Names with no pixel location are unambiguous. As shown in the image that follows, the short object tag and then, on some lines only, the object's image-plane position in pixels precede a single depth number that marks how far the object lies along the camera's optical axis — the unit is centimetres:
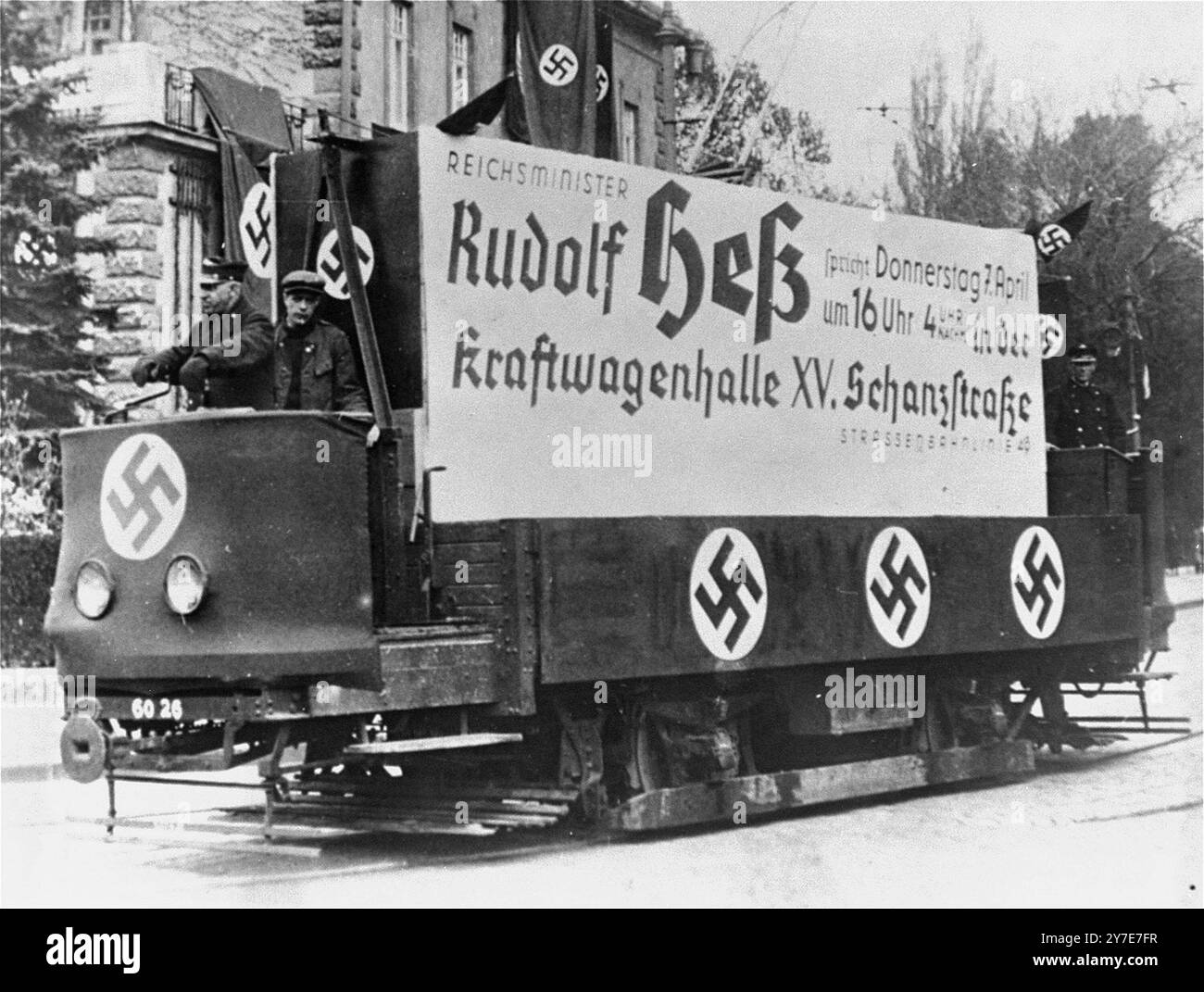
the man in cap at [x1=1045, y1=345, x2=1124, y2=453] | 1436
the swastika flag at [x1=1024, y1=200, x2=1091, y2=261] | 1423
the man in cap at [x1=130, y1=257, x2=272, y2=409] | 1017
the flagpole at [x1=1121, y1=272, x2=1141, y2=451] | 1466
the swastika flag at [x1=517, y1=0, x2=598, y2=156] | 1480
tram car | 938
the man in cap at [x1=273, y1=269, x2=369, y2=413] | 1002
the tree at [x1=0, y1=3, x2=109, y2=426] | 2103
